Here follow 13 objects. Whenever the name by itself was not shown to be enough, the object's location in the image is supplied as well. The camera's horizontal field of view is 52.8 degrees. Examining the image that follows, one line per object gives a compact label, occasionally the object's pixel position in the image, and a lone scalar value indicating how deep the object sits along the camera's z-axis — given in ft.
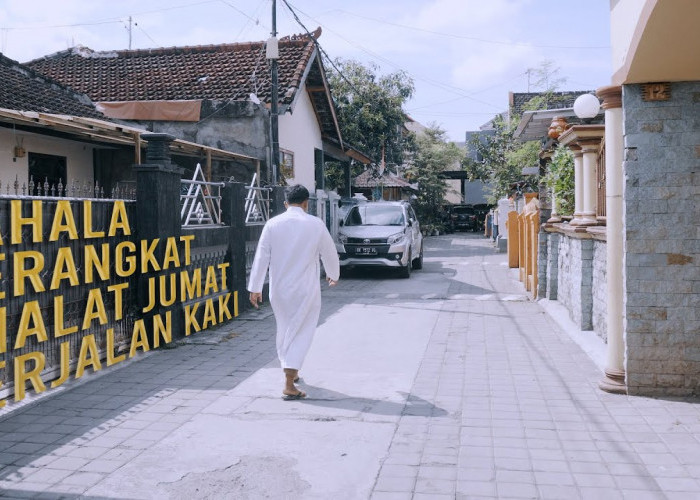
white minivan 52.37
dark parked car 158.30
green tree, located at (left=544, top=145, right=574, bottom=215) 34.83
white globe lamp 28.96
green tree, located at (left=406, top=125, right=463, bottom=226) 142.00
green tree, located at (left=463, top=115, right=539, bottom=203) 88.14
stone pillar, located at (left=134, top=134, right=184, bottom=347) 25.03
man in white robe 19.36
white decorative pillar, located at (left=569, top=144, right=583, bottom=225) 30.48
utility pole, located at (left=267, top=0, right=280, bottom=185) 45.83
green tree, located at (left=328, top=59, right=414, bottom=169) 86.38
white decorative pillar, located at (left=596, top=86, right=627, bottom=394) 19.24
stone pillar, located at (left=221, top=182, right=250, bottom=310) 34.01
